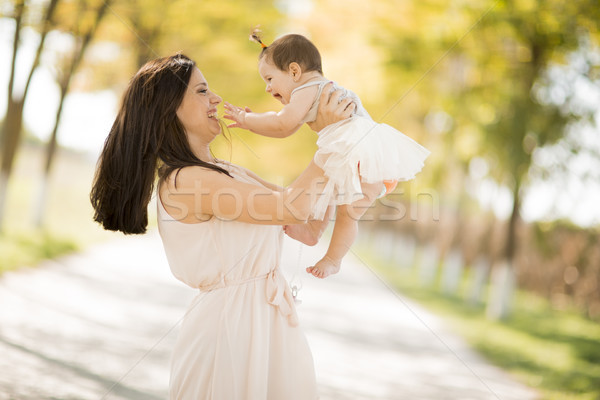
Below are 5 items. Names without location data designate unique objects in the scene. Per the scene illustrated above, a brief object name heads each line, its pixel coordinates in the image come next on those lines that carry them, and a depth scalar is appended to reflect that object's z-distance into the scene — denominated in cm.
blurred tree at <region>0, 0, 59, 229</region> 848
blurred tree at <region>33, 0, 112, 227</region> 1002
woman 214
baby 226
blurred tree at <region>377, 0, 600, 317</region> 820
